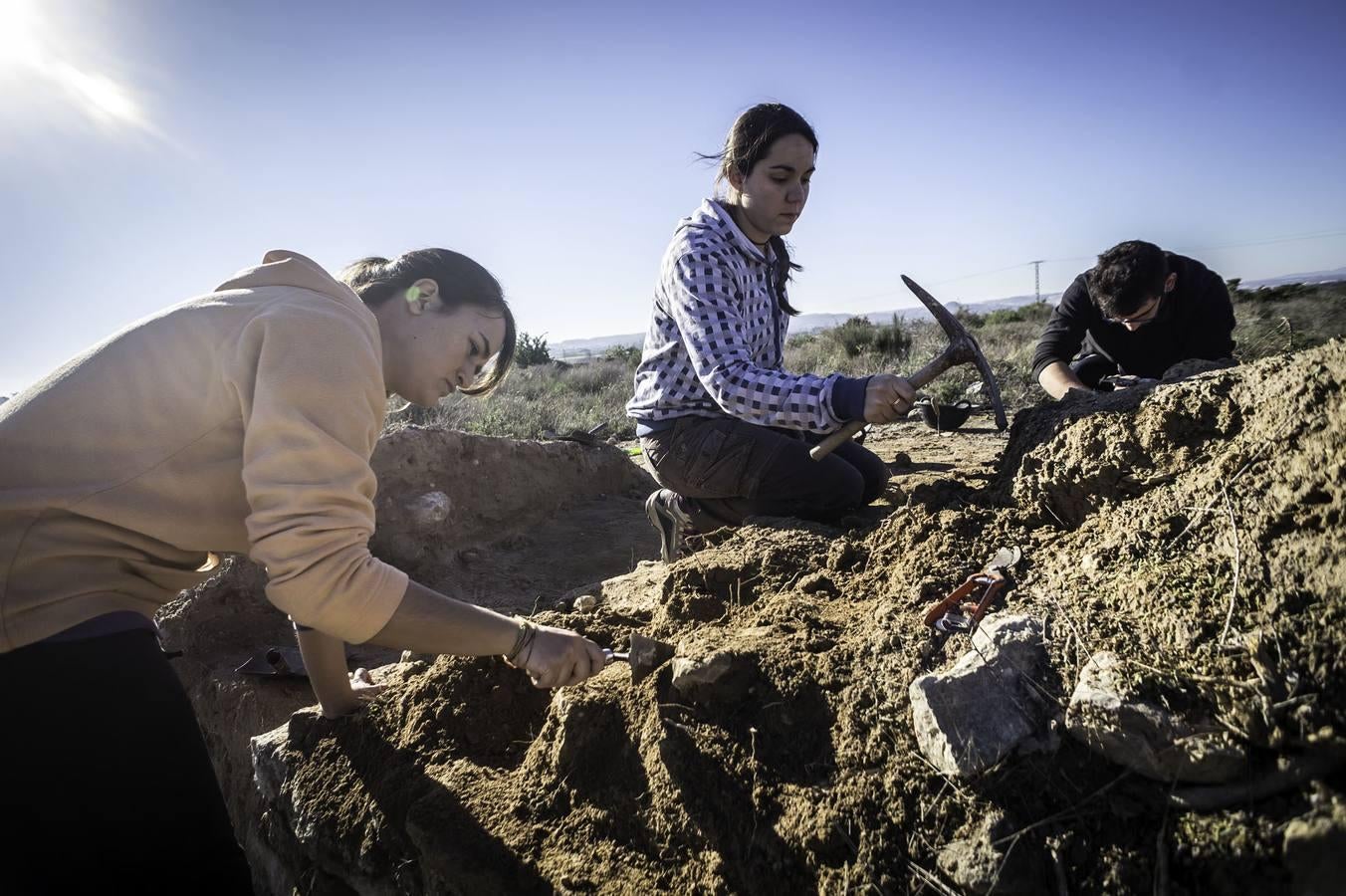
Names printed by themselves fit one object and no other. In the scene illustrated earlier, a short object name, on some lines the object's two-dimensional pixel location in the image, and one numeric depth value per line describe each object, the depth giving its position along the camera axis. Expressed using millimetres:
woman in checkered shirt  2779
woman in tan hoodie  1438
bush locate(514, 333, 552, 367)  19734
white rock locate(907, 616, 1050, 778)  1302
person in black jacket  3576
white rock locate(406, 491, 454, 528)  4883
